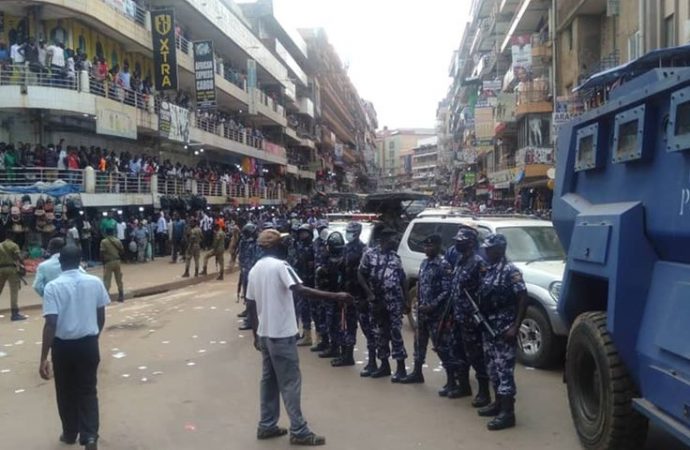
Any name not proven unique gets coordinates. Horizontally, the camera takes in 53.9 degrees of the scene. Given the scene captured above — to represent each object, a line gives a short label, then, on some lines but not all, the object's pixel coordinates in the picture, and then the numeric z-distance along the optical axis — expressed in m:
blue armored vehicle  3.82
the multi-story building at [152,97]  21.19
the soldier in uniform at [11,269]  11.86
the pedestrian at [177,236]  23.71
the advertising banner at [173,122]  27.80
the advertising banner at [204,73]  31.59
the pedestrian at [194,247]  19.16
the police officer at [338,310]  8.05
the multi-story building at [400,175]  171.38
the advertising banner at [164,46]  27.91
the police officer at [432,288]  6.84
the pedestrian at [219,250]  18.38
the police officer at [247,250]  11.04
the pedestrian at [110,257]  13.73
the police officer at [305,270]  9.50
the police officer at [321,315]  8.73
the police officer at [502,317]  5.63
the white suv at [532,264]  7.62
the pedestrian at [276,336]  5.30
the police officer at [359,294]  7.61
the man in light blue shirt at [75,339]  5.08
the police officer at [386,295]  7.34
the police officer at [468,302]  6.17
